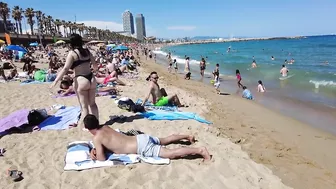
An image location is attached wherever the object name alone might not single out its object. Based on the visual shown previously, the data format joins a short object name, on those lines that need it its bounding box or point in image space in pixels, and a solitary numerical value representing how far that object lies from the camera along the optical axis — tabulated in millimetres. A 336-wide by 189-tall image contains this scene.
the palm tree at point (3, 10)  56638
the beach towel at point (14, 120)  5695
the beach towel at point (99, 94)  8932
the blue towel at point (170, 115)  6629
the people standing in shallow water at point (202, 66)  18839
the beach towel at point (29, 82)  11895
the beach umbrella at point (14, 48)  23383
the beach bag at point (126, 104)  7076
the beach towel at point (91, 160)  4105
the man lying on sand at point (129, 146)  4121
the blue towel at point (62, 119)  5934
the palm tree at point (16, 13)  64688
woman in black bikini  4965
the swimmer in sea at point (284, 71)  18511
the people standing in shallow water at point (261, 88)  13555
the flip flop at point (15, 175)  3824
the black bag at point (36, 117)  6008
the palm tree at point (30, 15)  67250
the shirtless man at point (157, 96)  7195
